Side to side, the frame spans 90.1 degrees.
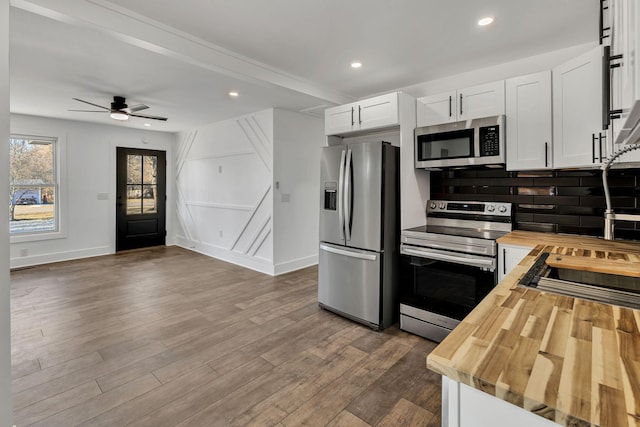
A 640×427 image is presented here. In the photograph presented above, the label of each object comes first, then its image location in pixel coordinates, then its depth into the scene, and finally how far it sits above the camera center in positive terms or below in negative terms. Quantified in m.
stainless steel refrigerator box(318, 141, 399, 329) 2.99 -0.20
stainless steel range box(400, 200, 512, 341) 2.48 -0.46
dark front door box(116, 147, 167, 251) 6.49 +0.25
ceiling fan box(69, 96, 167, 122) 4.15 +1.32
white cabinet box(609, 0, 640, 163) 0.75 +0.44
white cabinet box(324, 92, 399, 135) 3.02 +0.97
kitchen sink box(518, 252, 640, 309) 1.23 -0.32
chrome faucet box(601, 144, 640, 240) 1.77 -0.04
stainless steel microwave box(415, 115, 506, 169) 2.70 +0.60
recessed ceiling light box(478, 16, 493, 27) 2.41 +1.45
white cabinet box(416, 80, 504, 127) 2.75 +0.97
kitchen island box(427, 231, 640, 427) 0.61 -0.35
